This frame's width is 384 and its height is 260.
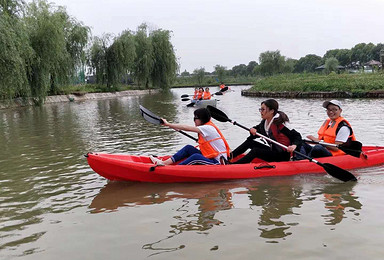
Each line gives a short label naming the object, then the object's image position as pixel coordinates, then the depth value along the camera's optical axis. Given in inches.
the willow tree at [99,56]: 1508.4
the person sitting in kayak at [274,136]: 251.8
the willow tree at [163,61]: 1704.0
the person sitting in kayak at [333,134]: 262.6
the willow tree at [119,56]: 1507.1
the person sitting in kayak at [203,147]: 242.2
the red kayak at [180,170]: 236.4
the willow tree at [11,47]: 577.0
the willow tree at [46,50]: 805.2
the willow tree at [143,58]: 1642.5
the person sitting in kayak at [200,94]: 911.5
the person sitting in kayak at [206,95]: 904.3
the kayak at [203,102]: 877.2
